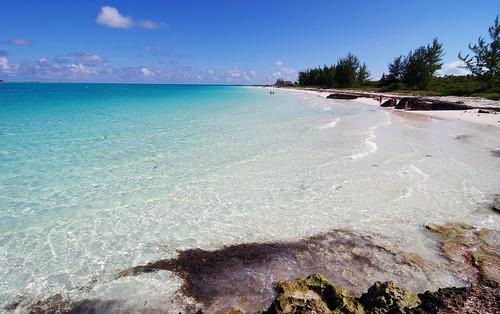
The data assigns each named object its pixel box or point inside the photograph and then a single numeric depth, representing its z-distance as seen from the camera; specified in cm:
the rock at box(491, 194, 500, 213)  780
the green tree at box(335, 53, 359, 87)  9606
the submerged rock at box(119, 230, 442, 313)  473
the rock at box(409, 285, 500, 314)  326
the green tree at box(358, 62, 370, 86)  9794
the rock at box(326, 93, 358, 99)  5654
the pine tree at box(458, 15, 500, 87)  4944
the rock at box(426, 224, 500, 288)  514
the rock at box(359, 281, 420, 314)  359
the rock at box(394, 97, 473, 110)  3232
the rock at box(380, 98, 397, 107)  4022
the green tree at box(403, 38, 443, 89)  6581
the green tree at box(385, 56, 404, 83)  7979
